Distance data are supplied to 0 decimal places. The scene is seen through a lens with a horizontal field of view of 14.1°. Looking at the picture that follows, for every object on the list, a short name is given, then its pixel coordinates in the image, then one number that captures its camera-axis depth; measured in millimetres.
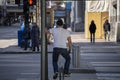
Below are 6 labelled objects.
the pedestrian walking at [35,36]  29809
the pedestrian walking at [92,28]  38944
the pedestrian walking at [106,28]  40003
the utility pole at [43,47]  10102
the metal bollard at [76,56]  18491
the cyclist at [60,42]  13992
